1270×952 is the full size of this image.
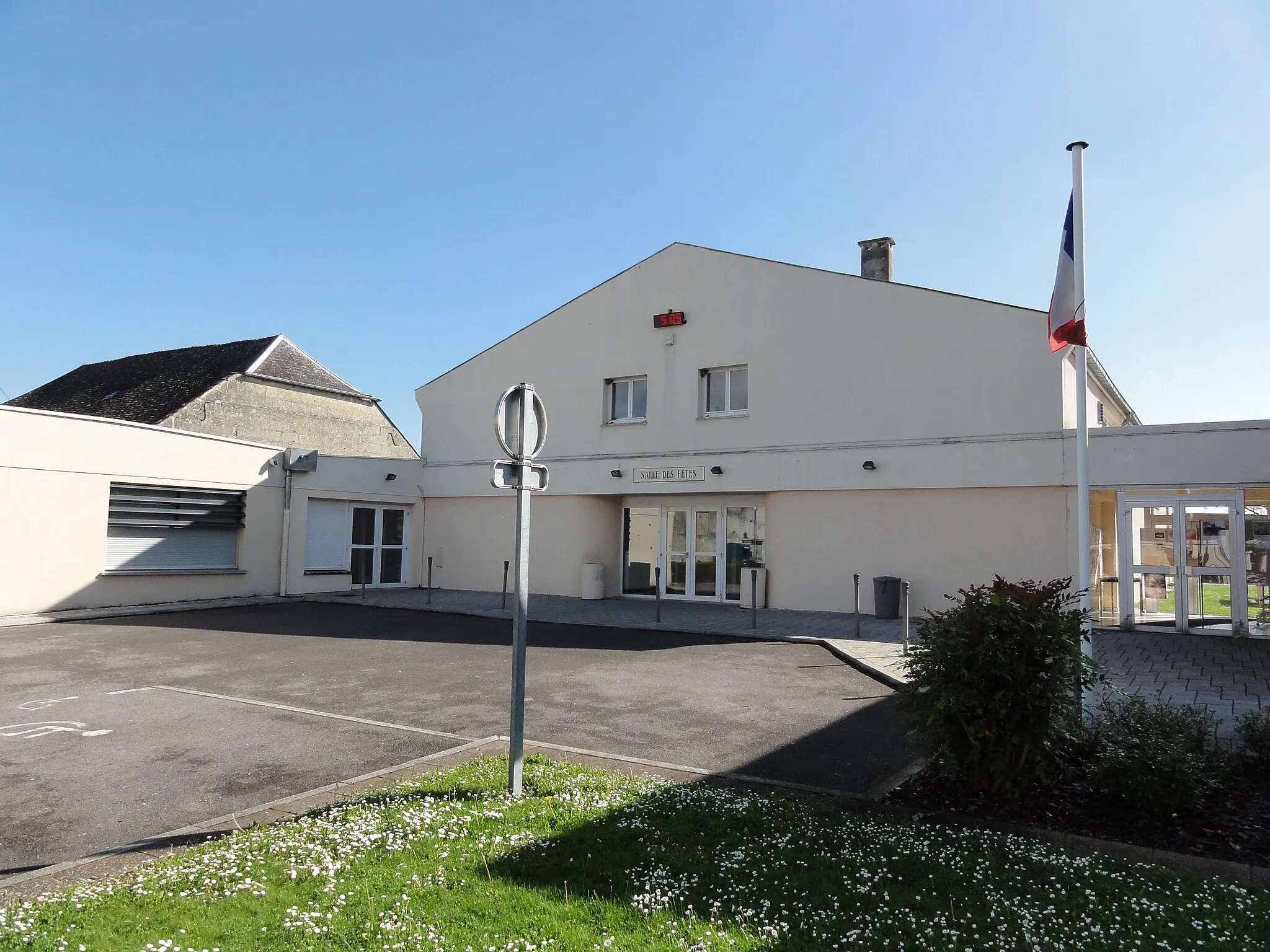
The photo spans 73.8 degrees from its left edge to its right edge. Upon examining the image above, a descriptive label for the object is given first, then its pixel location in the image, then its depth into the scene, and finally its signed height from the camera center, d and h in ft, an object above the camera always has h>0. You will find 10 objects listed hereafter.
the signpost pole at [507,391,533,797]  17.43 -1.66
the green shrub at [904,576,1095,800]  17.10 -2.91
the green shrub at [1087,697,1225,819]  15.84 -4.06
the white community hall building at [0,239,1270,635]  50.24 +4.13
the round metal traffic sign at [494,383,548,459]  17.90 +2.44
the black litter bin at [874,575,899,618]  54.95 -3.28
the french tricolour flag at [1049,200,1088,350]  27.84 +8.00
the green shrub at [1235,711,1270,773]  18.31 -4.05
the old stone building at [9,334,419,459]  89.56 +15.26
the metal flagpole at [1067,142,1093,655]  26.91 +5.03
